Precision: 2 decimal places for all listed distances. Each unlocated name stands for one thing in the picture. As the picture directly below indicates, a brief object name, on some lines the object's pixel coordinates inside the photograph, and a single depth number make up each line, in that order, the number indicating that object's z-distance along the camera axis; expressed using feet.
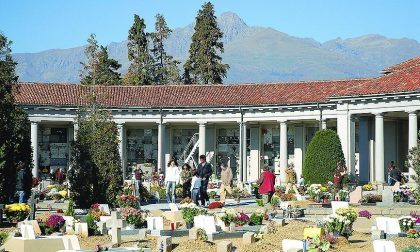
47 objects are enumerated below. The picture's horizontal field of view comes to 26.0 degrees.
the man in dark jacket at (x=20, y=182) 127.34
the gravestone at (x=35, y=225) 89.61
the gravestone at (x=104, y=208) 109.33
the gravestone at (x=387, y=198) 122.93
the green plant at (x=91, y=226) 93.56
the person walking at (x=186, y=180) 132.77
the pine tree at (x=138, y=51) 301.63
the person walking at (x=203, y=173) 123.03
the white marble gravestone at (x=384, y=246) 68.90
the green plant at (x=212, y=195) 148.15
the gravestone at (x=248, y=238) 82.33
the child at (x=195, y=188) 123.54
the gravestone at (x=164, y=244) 76.84
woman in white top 125.31
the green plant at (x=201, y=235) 85.77
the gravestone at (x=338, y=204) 105.48
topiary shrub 159.63
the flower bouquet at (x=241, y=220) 97.67
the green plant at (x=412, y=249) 70.35
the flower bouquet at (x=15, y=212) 105.81
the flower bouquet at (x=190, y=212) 98.02
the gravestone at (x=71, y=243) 73.97
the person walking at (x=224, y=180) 133.33
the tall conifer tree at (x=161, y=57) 315.17
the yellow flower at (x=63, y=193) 148.24
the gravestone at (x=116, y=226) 84.17
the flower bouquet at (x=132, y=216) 98.48
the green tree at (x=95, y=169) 125.29
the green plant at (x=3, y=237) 76.74
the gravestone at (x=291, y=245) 71.20
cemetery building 198.08
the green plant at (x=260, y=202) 123.65
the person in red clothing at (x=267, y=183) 123.24
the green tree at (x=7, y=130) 111.75
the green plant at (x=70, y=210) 105.64
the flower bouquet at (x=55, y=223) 92.48
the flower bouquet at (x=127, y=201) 119.65
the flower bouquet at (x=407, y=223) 90.38
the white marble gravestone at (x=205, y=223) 89.76
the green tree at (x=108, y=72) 235.81
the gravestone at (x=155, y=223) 94.79
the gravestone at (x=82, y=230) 91.56
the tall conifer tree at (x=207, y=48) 289.33
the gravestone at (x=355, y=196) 127.24
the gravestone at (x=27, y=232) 82.48
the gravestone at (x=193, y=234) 84.94
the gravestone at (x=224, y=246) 74.90
